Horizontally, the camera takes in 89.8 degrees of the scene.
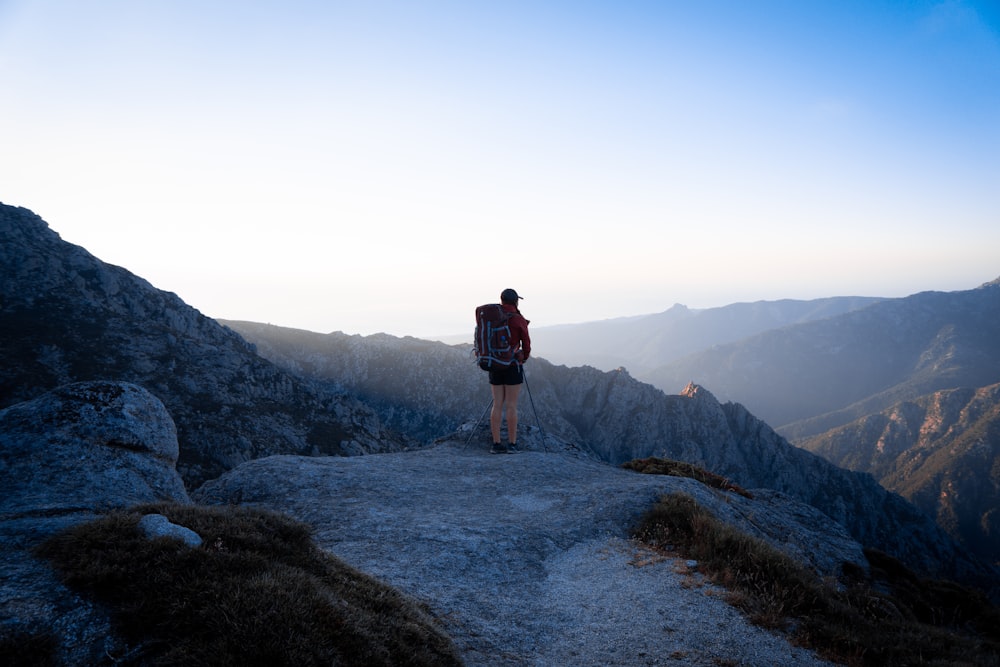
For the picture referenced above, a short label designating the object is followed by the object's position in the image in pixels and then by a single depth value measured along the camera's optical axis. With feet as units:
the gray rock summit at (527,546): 22.49
